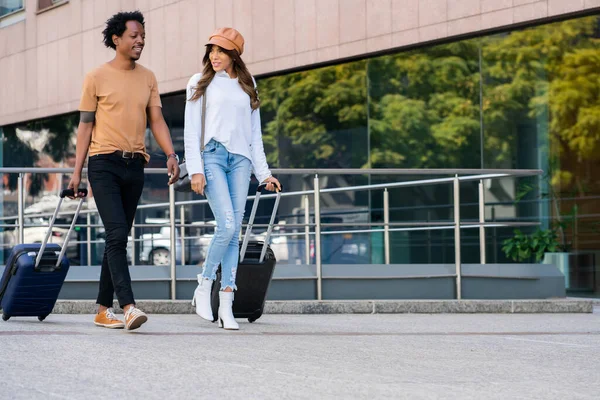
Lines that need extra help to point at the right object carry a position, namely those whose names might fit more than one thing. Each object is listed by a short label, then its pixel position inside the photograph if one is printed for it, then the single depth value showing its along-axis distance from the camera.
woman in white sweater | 8.06
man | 7.90
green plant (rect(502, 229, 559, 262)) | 16.25
